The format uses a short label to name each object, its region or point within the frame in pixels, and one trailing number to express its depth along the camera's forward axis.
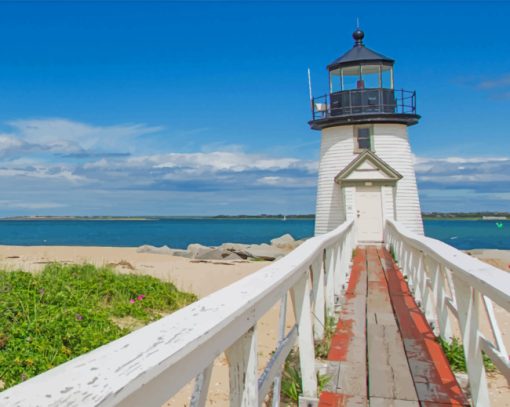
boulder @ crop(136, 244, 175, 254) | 29.27
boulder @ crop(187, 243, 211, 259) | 24.54
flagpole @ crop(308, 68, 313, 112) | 21.92
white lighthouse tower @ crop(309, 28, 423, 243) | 20.03
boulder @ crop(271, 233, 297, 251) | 34.04
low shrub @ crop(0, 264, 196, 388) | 5.32
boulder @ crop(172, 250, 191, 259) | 27.89
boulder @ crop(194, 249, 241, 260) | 23.72
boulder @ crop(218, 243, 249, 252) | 27.13
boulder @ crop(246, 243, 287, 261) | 24.71
